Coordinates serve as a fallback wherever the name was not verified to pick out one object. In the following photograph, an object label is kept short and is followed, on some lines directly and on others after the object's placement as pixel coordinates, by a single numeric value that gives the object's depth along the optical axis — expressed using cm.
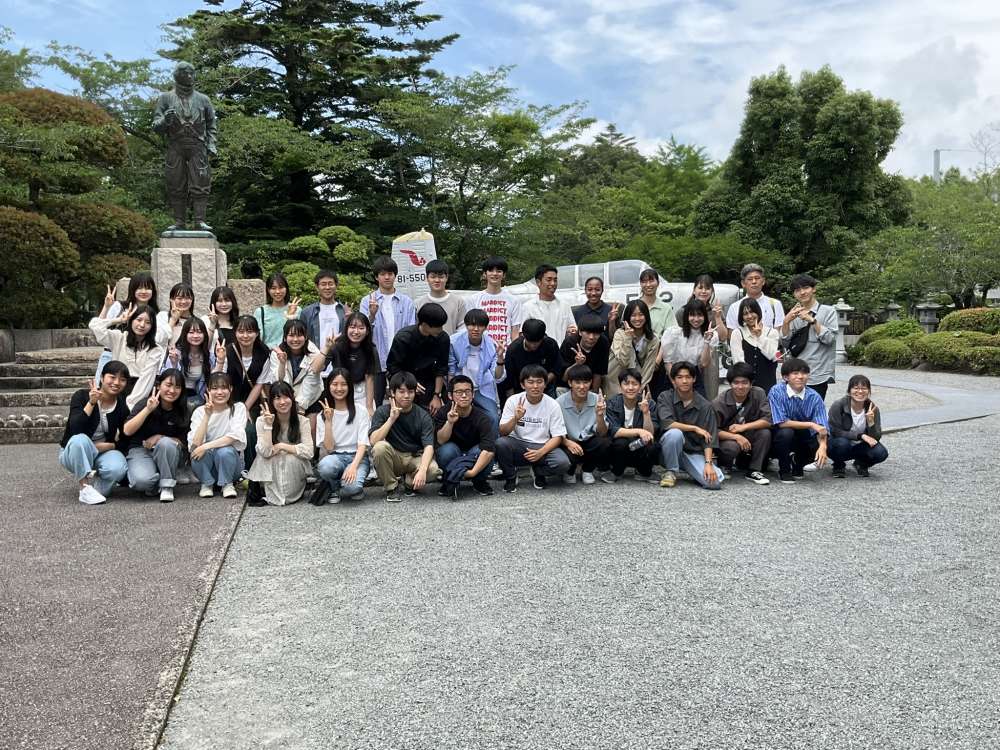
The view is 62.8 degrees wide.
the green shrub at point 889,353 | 1891
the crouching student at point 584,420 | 632
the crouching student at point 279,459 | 581
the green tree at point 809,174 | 2538
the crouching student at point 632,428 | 635
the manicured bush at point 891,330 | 2062
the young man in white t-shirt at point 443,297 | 667
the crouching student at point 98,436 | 581
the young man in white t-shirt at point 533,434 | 616
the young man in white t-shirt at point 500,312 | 697
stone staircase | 866
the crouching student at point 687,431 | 627
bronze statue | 1035
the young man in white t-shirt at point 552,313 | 698
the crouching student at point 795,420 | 642
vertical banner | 1373
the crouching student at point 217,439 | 595
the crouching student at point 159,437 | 590
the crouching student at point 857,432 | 655
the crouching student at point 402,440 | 586
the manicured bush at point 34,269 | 1264
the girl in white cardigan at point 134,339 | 640
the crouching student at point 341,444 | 582
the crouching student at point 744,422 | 646
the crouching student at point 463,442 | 594
